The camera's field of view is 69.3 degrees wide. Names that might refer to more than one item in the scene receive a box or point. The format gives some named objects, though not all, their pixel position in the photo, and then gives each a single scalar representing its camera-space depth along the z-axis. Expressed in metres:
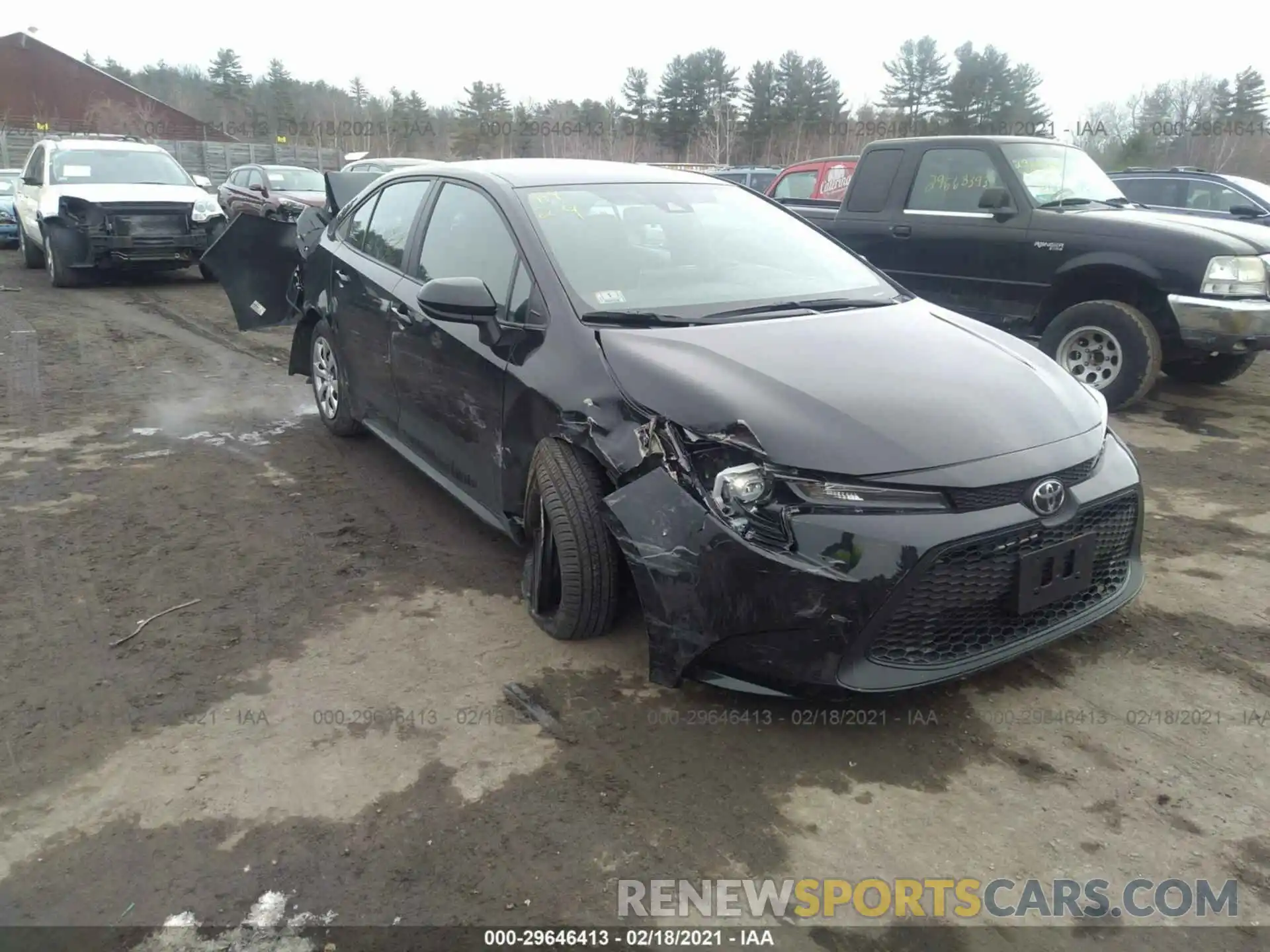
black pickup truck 6.07
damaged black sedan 2.63
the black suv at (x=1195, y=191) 10.36
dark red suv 14.52
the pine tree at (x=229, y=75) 65.12
